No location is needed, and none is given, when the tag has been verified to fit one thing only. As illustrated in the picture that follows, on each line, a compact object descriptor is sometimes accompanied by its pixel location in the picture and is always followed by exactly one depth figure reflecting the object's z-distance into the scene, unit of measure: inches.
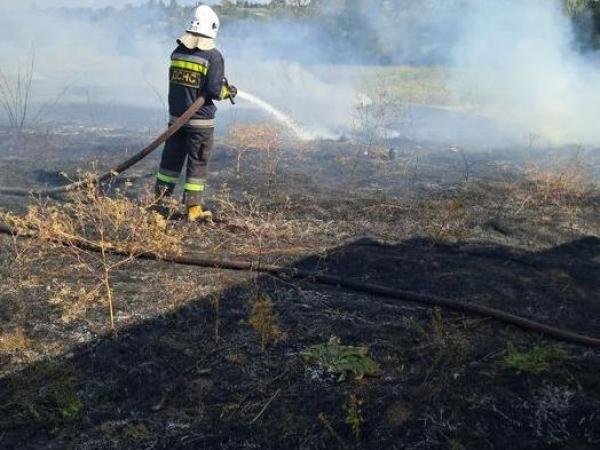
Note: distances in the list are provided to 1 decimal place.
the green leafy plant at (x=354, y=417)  95.1
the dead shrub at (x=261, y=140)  295.0
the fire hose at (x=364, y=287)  128.4
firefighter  197.2
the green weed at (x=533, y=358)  112.7
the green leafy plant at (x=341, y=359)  111.9
